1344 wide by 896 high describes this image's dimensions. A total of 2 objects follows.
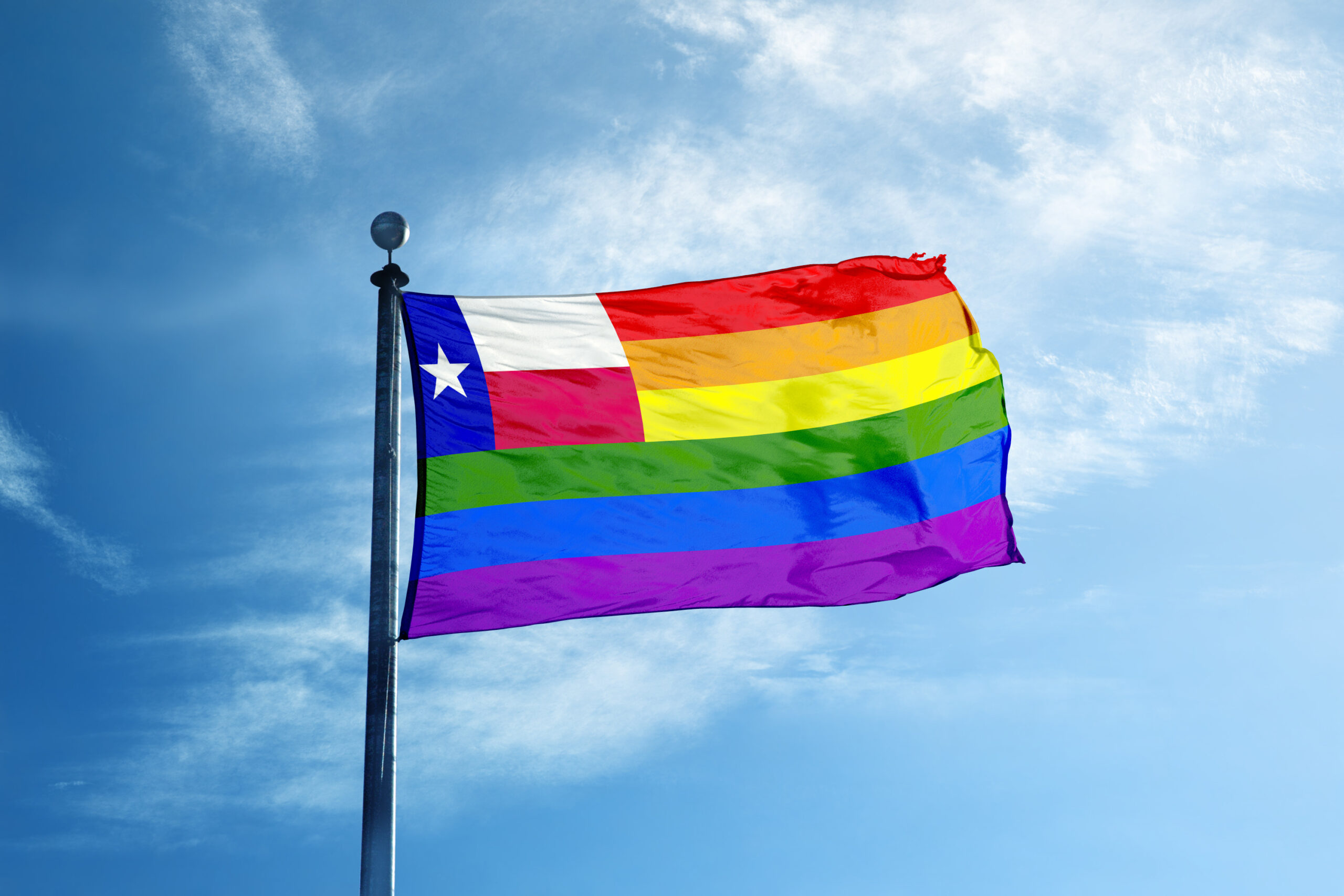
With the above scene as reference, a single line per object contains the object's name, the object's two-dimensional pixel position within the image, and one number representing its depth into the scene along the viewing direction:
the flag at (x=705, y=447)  10.13
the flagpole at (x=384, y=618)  7.93
